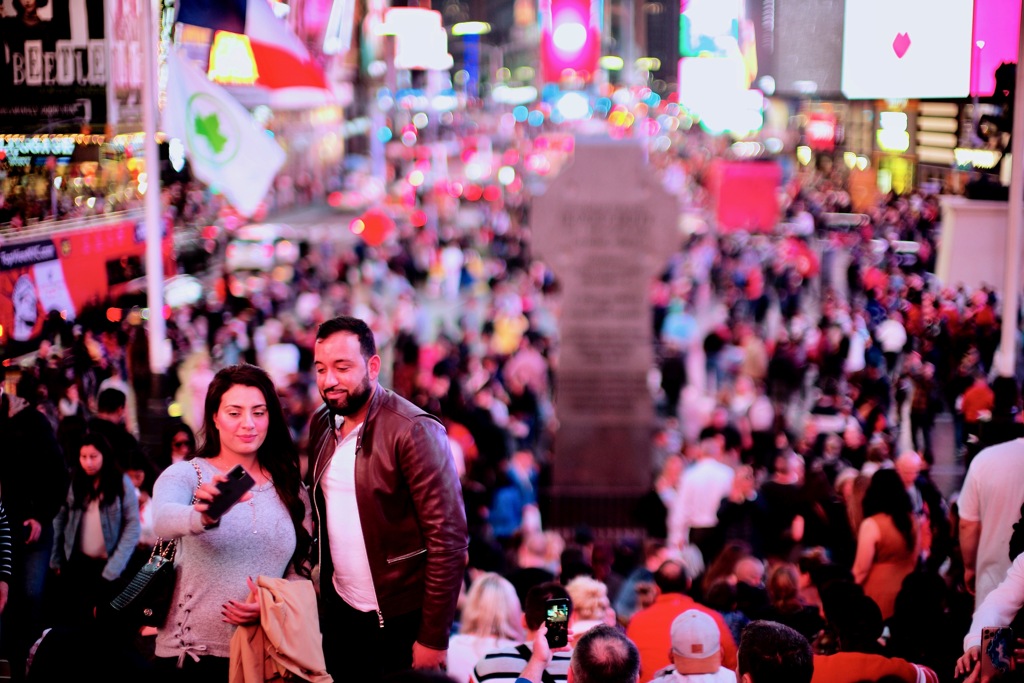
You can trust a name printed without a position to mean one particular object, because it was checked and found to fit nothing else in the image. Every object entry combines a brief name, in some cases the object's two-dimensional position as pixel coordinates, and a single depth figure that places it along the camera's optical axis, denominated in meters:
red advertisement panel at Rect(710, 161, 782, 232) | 30.06
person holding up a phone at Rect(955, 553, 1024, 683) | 4.28
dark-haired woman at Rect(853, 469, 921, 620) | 6.88
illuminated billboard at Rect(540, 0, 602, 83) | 29.83
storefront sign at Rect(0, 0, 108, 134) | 7.91
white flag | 9.73
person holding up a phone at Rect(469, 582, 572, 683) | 4.30
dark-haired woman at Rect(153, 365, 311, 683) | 4.04
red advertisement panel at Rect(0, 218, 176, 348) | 7.21
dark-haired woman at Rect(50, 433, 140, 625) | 6.04
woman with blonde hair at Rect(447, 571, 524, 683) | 5.36
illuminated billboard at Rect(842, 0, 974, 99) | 10.86
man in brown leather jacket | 4.23
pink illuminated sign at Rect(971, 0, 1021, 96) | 10.03
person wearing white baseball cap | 4.40
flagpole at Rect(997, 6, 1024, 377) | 9.20
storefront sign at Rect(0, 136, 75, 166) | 7.61
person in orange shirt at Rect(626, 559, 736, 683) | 5.58
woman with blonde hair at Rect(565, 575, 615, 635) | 5.90
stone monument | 14.21
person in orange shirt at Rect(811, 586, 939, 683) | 4.61
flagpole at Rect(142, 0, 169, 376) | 9.54
